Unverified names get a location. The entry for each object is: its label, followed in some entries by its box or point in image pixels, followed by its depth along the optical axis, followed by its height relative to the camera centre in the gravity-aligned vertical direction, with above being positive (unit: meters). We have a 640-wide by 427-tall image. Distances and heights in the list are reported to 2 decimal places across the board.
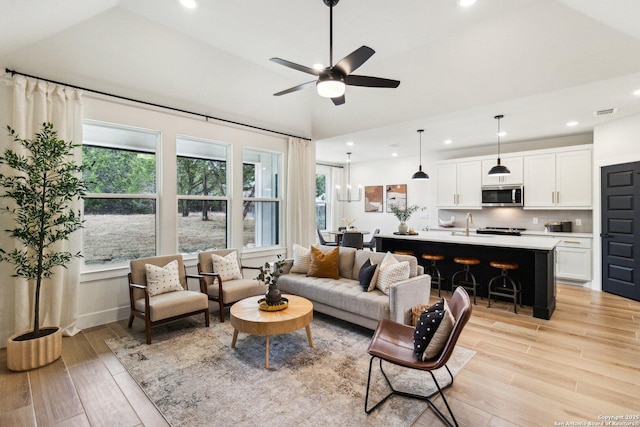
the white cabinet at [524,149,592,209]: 5.57 +0.64
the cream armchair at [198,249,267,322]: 3.92 -0.99
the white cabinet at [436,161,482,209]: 6.93 +0.66
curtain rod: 3.20 +1.47
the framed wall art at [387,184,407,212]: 8.55 +0.48
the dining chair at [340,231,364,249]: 6.37 -0.59
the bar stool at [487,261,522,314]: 4.22 -1.09
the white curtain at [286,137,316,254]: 5.96 +0.39
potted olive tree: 2.73 -0.08
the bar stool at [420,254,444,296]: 4.98 -0.98
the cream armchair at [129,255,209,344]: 3.28 -1.01
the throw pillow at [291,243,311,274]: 4.56 -0.74
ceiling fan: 2.59 +1.23
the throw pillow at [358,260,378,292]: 3.64 -0.79
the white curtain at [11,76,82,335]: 3.14 +0.82
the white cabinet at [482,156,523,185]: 6.32 +0.87
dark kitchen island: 3.89 -0.66
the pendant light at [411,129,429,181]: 6.00 +0.73
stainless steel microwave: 6.27 +0.37
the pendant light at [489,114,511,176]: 5.10 +0.71
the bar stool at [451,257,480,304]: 4.59 -1.05
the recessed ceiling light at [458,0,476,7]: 3.21 +2.25
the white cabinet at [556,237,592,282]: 5.45 -0.86
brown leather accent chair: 1.94 -1.00
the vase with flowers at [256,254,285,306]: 3.10 -0.75
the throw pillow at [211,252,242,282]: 4.28 -0.79
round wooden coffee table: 2.77 -1.01
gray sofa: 3.21 -0.96
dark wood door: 4.69 -0.28
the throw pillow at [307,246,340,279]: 4.28 -0.75
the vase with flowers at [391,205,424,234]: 5.41 -0.07
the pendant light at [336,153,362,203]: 9.52 +0.54
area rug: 2.11 -1.41
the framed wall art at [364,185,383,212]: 9.12 +0.43
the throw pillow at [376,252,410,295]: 3.45 -0.71
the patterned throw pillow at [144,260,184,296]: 3.65 -0.83
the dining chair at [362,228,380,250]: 7.01 -0.77
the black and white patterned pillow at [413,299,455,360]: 2.04 -0.83
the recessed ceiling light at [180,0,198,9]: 3.40 +2.37
